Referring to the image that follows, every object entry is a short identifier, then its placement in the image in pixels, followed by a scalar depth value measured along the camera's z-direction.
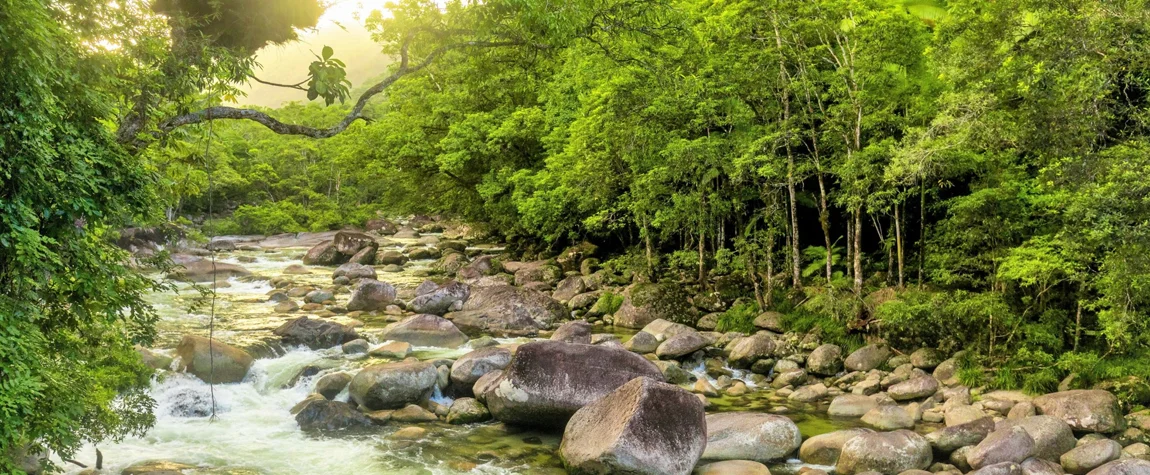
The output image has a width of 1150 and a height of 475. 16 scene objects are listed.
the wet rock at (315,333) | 15.59
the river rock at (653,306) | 18.77
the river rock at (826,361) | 14.16
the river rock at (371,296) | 20.57
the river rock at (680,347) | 15.23
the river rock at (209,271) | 25.72
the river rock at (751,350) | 14.92
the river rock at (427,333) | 15.96
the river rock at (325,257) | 30.88
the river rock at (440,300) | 20.05
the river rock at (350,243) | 31.42
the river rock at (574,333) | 15.63
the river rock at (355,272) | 26.16
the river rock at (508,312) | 18.14
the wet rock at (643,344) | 15.74
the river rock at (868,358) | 14.03
